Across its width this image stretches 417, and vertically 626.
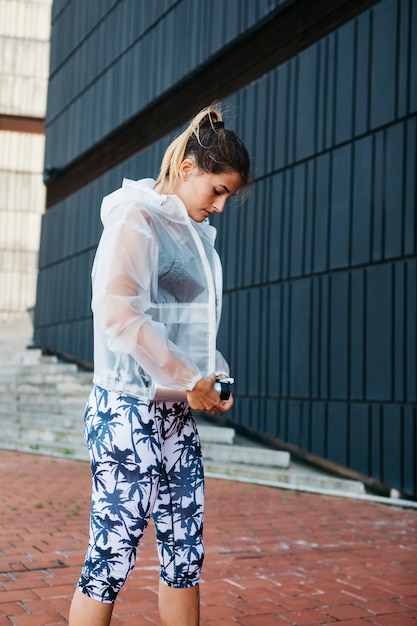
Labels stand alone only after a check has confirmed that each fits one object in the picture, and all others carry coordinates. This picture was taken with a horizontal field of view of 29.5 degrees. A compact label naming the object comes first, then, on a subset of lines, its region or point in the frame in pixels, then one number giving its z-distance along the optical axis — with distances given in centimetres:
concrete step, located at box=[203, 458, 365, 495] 807
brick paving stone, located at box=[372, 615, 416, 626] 344
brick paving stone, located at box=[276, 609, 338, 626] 342
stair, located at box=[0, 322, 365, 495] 864
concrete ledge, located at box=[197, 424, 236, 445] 1027
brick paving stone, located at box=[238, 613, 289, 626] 338
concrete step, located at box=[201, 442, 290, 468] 909
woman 210
